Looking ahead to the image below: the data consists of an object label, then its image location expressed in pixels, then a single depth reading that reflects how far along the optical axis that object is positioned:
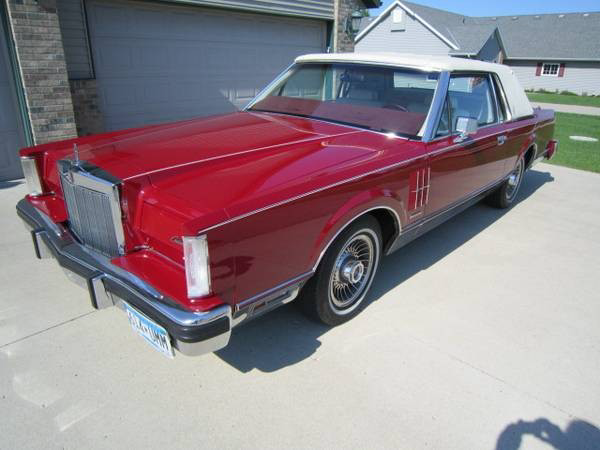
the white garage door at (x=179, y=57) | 6.71
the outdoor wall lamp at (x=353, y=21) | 9.85
